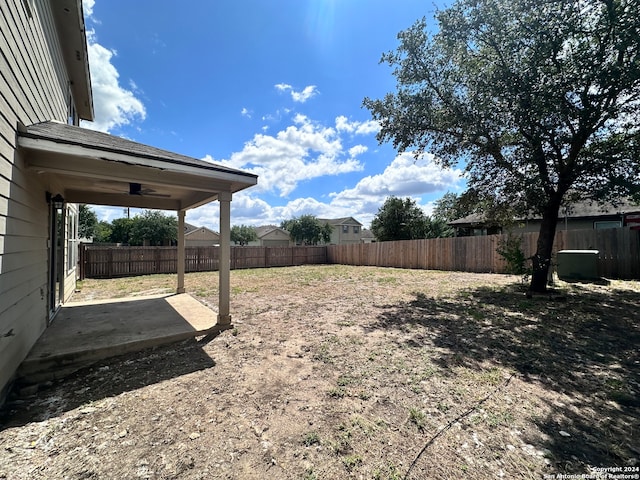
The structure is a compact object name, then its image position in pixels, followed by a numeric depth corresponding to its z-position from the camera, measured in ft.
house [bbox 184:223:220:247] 124.77
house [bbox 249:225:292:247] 141.18
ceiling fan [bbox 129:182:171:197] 15.83
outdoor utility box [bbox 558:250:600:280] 27.45
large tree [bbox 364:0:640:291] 18.38
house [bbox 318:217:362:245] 140.97
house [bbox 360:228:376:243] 160.49
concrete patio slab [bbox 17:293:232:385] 10.52
